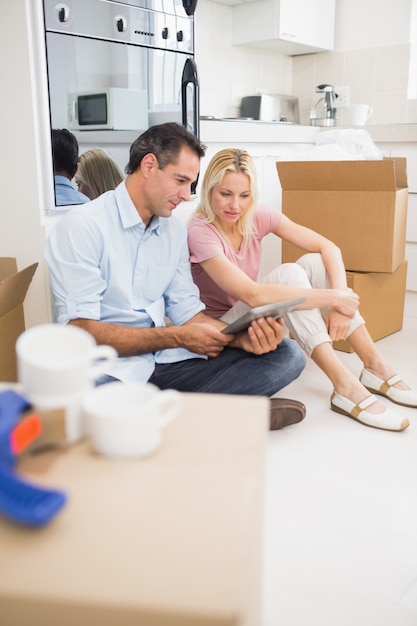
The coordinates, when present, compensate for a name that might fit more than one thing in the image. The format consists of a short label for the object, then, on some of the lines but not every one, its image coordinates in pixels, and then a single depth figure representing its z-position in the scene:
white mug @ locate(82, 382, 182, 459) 0.59
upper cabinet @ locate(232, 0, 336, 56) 3.45
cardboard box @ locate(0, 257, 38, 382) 1.60
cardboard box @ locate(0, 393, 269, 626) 0.45
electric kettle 3.67
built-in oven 1.86
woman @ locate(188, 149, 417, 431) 1.81
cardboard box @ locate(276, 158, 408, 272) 2.34
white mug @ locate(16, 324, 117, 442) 0.59
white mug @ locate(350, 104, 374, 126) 3.57
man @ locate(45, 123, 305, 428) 1.46
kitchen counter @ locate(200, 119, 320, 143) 2.68
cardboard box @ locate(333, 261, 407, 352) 2.43
